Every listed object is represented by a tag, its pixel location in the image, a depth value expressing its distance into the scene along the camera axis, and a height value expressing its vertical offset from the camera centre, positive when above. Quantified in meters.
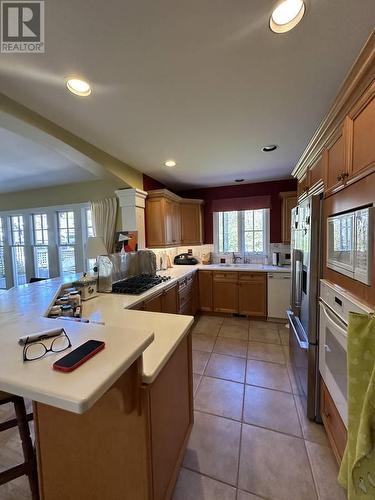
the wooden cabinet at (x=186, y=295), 3.15 -0.84
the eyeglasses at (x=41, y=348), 0.70 -0.37
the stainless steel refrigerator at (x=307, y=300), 1.61 -0.52
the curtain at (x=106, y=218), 3.62 +0.44
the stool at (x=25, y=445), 1.10 -1.06
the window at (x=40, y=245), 4.52 +0.00
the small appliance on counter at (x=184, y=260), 4.24 -0.36
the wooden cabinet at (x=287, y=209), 3.69 +0.55
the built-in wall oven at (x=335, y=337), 1.16 -0.61
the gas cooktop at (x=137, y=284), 2.27 -0.49
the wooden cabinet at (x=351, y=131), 0.98 +0.63
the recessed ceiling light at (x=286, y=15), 0.97 +1.08
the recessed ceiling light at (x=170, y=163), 2.93 +1.13
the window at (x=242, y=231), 4.23 +0.19
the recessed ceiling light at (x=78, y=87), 1.41 +1.09
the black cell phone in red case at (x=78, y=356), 0.63 -0.36
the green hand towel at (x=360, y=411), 0.77 -0.68
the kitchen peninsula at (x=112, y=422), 0.72 -0.81
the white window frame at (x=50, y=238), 4.14 +0.14
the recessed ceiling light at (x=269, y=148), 2.49 +1.12
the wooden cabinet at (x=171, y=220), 3.49 +0.40
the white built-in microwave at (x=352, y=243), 1.00 -0.03
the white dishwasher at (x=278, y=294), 3.43 -0.88
